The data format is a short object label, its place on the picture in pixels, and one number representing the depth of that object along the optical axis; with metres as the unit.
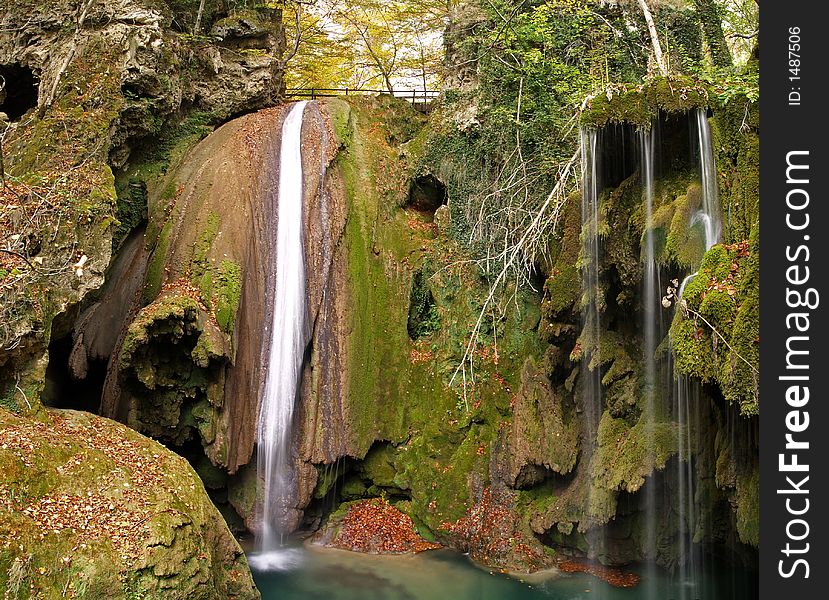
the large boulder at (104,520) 6.12
